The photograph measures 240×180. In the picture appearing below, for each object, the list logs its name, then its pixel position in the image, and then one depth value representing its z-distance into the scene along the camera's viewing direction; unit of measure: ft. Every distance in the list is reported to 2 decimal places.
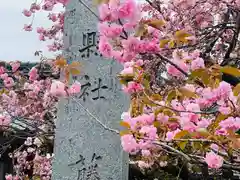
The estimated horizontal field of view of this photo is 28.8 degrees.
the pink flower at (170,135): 6.93
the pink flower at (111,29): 6.04
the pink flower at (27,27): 19.83
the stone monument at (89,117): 10.30
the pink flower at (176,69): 6.66
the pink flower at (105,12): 5.94
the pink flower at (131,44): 6.16
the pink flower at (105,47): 6.54
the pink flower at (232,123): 6.00
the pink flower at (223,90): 5.97
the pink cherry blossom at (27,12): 19.34
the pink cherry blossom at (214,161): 6.17
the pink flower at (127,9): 5.92
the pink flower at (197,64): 6.55
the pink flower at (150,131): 6.86
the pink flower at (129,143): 6.81
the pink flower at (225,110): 6.25
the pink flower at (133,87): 7.09
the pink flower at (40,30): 19.67
